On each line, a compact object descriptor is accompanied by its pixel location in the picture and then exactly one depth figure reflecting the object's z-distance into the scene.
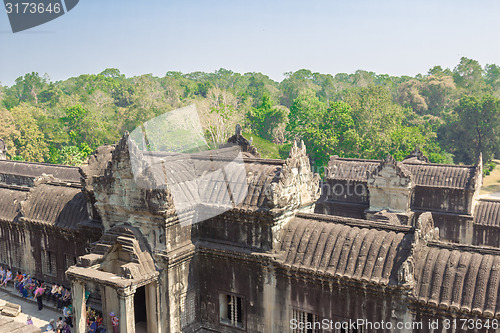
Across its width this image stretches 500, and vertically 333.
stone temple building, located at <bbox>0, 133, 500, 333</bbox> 12.90
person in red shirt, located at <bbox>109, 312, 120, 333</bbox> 16.86
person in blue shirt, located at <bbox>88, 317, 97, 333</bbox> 17.22
